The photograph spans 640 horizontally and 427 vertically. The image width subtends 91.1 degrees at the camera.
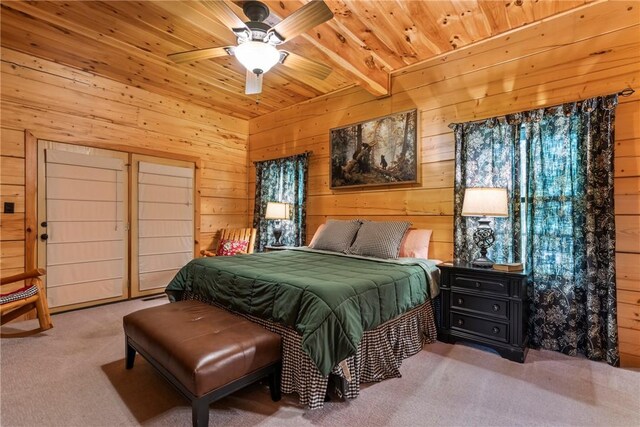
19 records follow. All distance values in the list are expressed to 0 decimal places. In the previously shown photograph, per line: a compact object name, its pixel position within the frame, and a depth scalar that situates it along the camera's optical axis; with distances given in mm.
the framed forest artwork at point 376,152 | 3420
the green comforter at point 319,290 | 1719
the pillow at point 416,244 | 3113
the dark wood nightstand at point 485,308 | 2357
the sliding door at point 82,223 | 3453
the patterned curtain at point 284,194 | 4395
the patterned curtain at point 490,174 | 2693
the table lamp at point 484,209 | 2490
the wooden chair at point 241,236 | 4676
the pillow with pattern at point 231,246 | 4469
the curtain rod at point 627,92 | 2279
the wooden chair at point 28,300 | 2734
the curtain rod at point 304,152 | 4378
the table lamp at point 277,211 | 4270
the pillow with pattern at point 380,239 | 2994
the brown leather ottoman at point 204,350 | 1539
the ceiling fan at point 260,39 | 1867
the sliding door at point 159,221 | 4141
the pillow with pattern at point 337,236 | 3359
